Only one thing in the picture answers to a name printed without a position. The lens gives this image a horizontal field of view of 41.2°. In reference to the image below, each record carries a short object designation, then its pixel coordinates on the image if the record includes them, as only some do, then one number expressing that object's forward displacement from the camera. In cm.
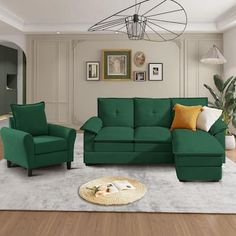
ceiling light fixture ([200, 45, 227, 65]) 694
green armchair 380
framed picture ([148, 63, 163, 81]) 764
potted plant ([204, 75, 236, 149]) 556
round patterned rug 297
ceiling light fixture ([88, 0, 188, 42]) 325
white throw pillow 452
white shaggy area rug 288
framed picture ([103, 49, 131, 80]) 765
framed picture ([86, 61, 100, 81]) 770
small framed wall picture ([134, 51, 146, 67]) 764
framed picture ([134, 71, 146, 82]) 766
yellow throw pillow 460
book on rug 322
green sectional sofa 359
